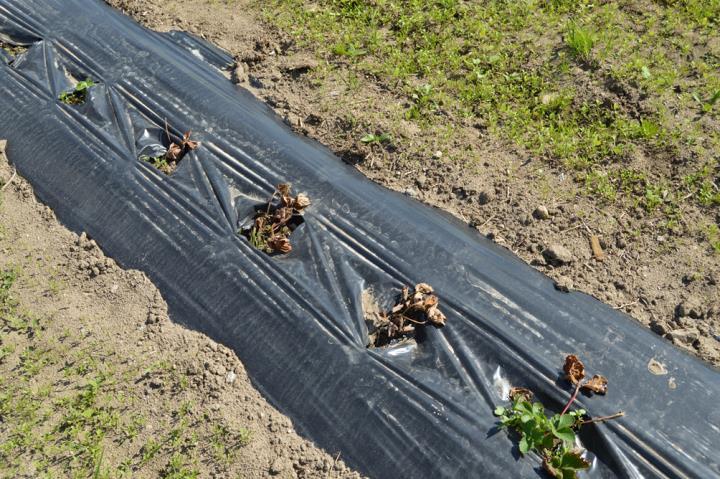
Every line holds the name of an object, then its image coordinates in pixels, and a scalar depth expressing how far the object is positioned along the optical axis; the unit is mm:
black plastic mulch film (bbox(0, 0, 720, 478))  3080
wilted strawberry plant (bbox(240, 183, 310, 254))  3854
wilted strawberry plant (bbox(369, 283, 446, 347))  3412
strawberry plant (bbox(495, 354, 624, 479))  2889
